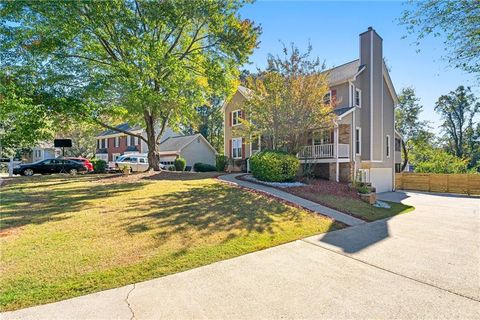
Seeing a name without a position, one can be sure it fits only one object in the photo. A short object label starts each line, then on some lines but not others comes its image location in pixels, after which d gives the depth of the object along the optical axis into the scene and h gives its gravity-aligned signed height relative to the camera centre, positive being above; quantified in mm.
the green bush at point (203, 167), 28361 -905
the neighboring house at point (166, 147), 33375 +1821
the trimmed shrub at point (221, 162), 24297 -263
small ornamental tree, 13797 +3202
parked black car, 19469 -570
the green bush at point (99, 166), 21914 -519
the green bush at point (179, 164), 27547 -487
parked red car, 22452 -271
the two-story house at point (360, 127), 16469 +2178
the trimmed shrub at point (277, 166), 13633 -381
